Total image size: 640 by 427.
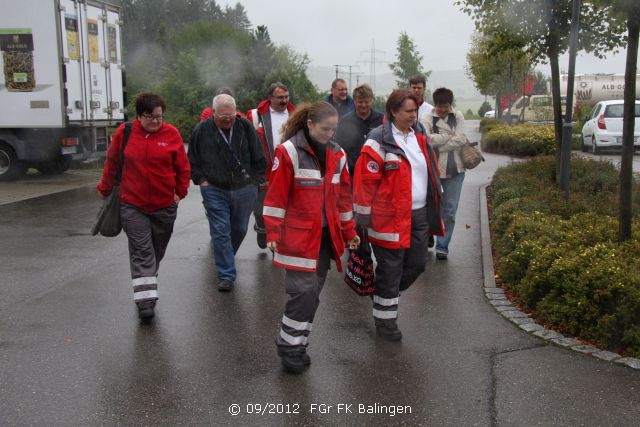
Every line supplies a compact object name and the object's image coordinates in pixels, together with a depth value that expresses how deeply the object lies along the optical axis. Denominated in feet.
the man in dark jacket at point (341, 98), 26.05
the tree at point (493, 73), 118.83
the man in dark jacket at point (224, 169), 21.84
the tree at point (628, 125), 20.30
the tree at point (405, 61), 175.11
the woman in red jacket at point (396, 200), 16.74
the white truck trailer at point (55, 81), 45.60
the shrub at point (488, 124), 95.55
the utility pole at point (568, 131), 29.14
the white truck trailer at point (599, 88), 134.72
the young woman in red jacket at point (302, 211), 14.94
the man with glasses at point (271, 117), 25.59
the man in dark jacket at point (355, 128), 24.36
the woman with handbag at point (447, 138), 24.98
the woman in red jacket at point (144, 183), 18.78
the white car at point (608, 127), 67.87
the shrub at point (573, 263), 16.31
